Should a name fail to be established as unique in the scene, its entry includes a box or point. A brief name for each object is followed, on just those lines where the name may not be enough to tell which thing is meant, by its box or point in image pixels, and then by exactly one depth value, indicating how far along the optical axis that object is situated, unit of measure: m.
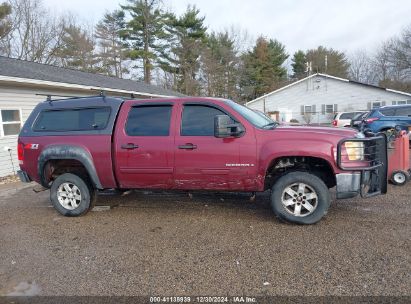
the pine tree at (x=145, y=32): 34.41
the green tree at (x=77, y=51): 32.25
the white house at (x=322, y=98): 32.75
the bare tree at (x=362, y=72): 61.47
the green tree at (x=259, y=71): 47.65
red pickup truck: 4.34
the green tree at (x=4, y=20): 25.75
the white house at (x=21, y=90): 10.06
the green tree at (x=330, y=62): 52.56
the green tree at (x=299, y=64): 56.38
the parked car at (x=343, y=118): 21.08
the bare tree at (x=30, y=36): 28.27
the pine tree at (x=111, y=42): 35.44
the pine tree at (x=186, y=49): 36.50
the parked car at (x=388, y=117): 12.58
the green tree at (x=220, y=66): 39.95
